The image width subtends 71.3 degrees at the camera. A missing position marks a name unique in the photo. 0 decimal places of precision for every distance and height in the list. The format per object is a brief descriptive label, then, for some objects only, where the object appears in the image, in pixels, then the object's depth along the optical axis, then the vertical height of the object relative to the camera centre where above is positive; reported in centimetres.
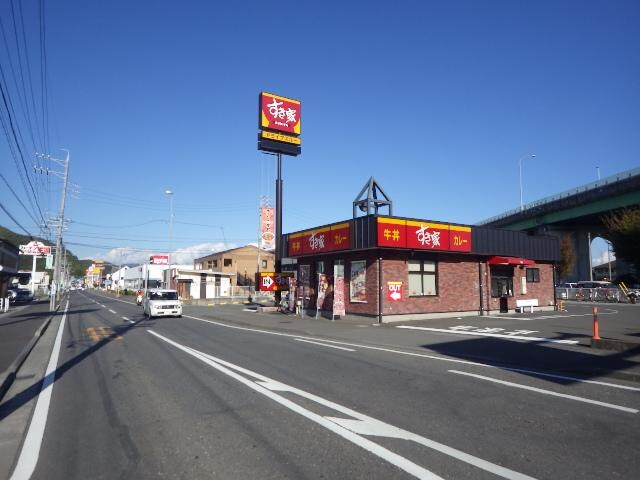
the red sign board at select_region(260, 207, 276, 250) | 3500 +419
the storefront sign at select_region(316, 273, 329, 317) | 2423 -49
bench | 2591 -133
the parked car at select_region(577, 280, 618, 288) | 4903 -49
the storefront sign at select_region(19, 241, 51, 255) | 7562 +564
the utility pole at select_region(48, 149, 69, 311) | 4078 +570
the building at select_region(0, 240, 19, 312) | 4413 +316
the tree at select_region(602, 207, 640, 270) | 3516 +350
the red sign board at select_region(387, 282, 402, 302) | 2131 -49
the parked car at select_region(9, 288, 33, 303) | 4795 -157
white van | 2520 -128
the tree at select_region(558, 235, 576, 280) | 5956 +301
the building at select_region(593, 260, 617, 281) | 10338 +233
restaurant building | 2136 +72
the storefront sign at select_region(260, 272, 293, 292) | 2948 +1
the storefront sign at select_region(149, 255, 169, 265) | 7300 +362
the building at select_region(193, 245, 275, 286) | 7169 +307
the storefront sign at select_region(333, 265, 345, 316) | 2283 -51
